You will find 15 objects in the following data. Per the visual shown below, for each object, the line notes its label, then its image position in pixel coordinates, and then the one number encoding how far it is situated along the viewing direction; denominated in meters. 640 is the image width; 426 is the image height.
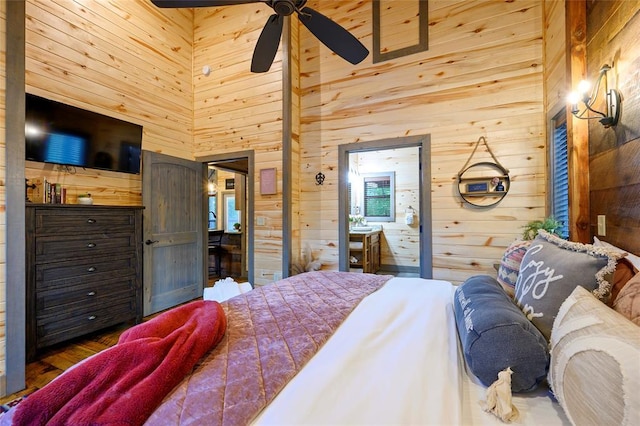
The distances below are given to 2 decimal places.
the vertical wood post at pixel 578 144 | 1.84
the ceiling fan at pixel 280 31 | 2.01
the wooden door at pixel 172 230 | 3.46
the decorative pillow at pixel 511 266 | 1.45
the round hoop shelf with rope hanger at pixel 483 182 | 2.90
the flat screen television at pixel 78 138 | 2.53
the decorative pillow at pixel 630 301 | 0.82
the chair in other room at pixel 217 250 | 5.48
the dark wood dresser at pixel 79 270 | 2.34
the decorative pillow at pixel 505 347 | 0.82
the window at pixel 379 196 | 6.04
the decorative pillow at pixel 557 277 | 0.92
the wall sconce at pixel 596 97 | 1.49
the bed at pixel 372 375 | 0.68
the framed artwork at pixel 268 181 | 3.77
